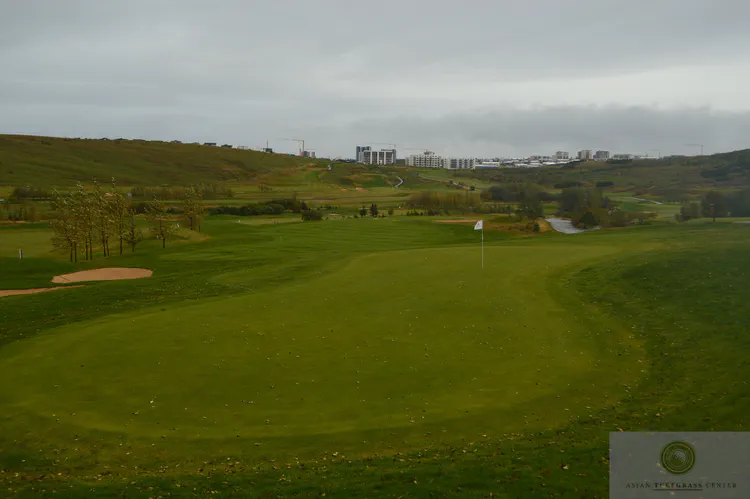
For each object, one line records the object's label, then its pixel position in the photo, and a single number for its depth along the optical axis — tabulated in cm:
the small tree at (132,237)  5056
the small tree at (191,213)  6525
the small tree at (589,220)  7294
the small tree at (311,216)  8088
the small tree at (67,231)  4450
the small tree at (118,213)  5025
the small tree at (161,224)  5538
